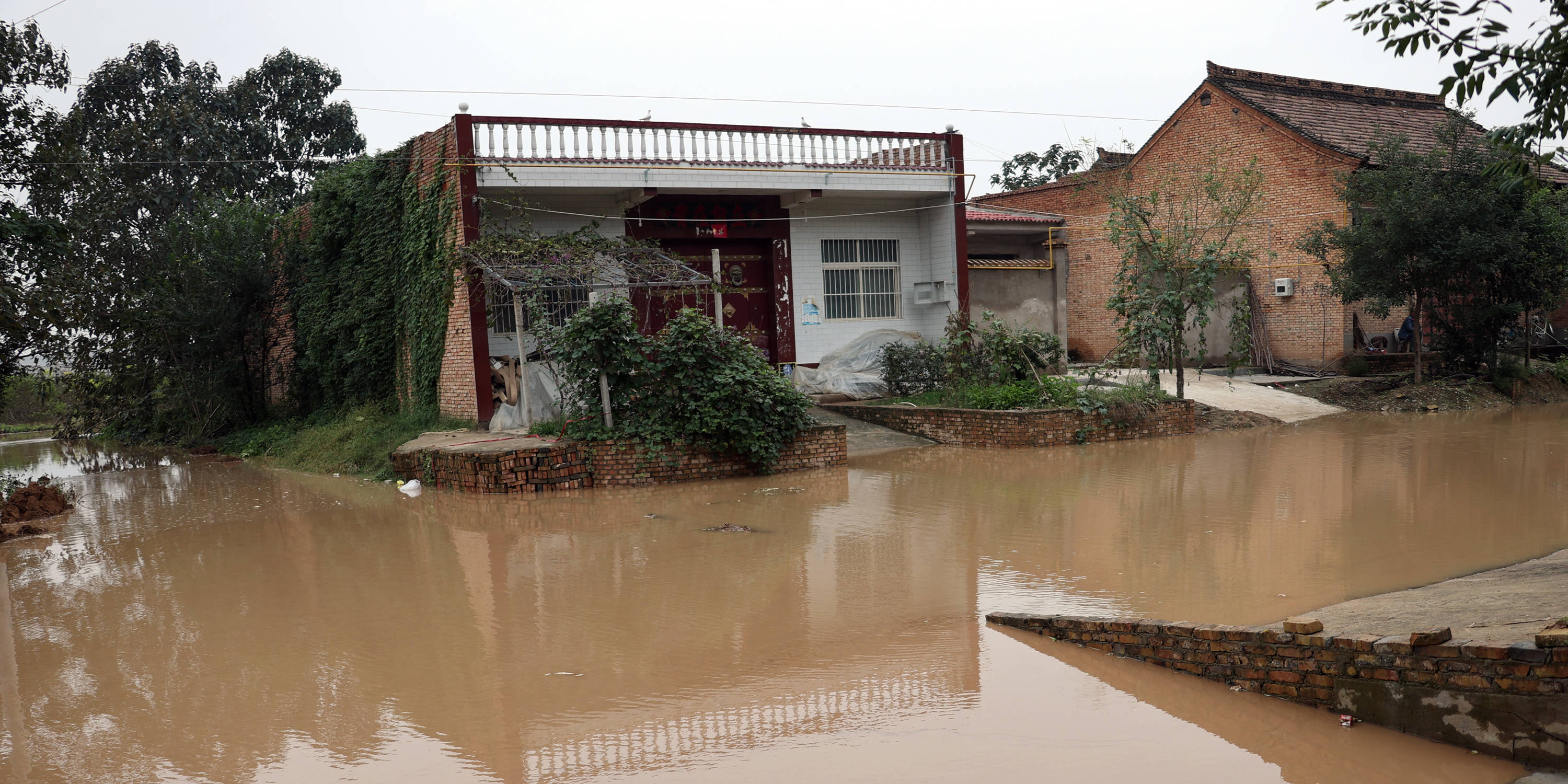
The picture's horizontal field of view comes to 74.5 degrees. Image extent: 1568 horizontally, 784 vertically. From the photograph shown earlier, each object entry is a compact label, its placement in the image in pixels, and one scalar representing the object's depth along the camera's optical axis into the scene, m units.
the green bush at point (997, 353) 15.40
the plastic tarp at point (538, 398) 13.77
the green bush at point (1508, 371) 18.42
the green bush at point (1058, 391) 14.33
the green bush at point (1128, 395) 14.47
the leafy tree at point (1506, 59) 4.62
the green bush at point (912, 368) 16.45
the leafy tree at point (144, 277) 13.05
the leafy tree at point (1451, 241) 16.62
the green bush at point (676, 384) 11.82
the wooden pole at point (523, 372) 12.94
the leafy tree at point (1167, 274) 15.38
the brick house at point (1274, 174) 21.06
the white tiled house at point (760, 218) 14.40
